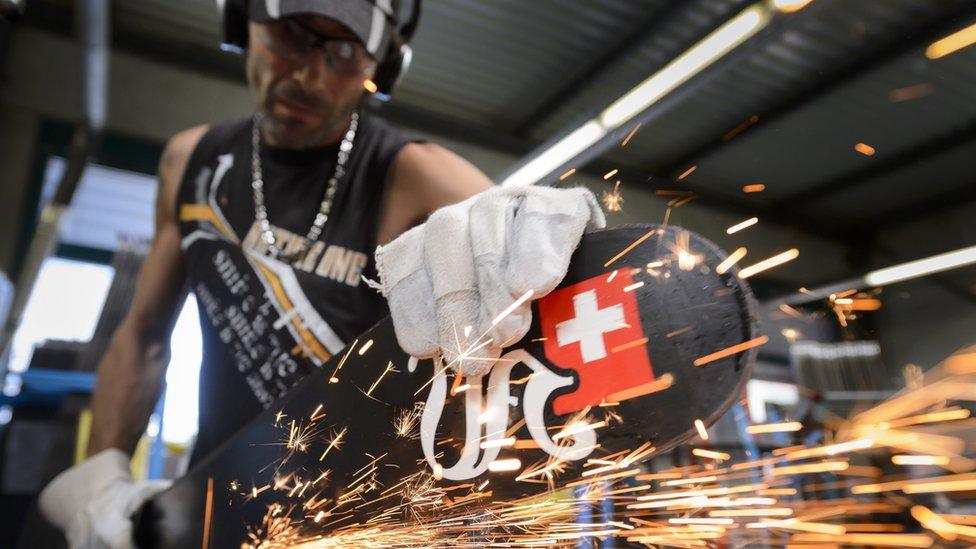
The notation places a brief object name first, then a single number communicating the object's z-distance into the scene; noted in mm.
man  1270
